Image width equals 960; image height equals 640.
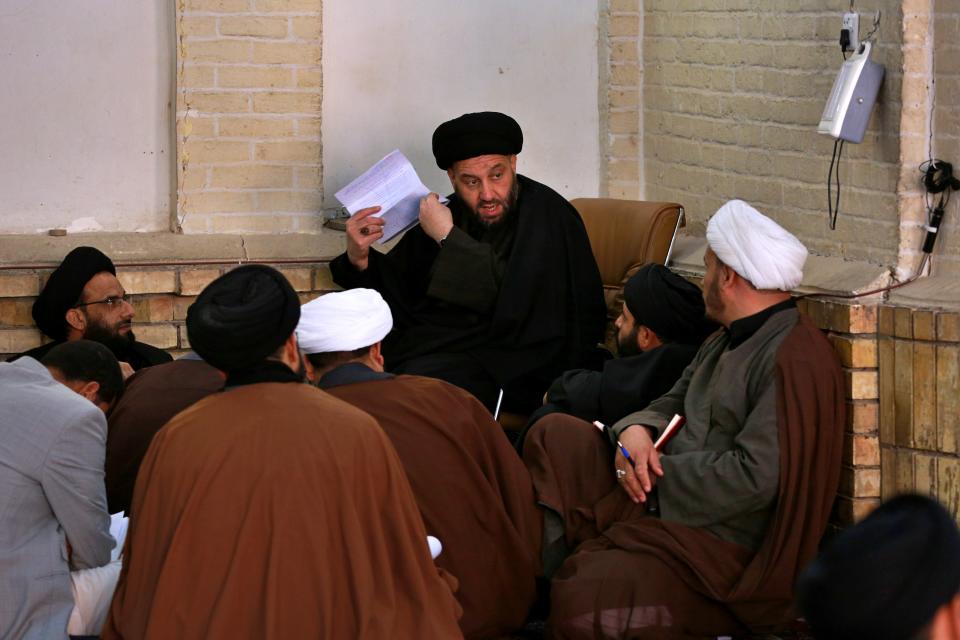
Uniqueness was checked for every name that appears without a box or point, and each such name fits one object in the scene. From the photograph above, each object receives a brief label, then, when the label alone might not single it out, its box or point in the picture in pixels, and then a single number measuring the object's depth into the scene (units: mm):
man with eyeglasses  10785
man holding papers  10778
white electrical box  8980
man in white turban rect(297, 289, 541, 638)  7887
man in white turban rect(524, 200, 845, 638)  8316
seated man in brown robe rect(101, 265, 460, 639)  6313
